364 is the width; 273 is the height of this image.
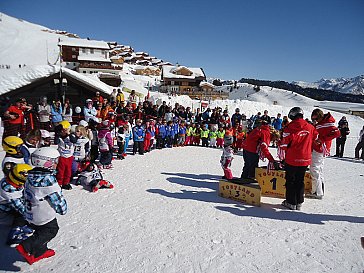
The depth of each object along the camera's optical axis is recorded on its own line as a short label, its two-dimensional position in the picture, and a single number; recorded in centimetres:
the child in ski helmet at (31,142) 383
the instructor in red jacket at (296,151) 441
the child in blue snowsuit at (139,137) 958
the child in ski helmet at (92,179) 568
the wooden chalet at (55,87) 1430
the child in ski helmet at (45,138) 479
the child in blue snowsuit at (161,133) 1118
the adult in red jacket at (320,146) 491
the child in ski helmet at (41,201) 277
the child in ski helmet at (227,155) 618
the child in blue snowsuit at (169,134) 1152
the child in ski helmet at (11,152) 352
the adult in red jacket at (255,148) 533
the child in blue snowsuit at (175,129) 1181
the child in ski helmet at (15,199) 336
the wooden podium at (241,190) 491
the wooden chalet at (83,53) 5016
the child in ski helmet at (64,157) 552
